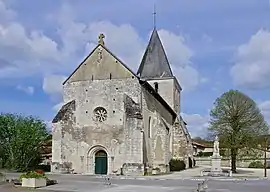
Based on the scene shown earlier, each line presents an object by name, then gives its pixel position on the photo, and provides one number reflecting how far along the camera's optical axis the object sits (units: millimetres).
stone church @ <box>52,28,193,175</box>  37156
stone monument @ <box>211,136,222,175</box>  34500
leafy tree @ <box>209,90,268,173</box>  38697
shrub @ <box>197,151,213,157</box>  81938
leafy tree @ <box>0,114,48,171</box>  39906
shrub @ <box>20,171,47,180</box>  21719
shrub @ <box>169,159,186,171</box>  47938
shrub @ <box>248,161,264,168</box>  58288
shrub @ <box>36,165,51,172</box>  42484
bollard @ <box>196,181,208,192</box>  19464
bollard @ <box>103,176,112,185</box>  24903
